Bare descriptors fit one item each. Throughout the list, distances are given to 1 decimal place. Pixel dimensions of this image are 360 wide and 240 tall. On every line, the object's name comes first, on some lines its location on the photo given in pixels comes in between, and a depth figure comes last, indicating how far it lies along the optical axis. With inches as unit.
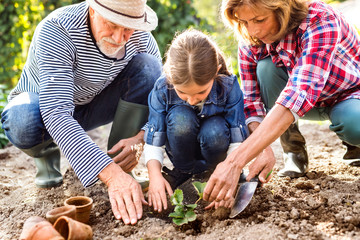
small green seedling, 76.8
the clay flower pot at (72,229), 66.1
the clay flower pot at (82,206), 78.0
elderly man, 82.7
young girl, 87.0
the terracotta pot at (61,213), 70.7
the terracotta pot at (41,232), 64.0
